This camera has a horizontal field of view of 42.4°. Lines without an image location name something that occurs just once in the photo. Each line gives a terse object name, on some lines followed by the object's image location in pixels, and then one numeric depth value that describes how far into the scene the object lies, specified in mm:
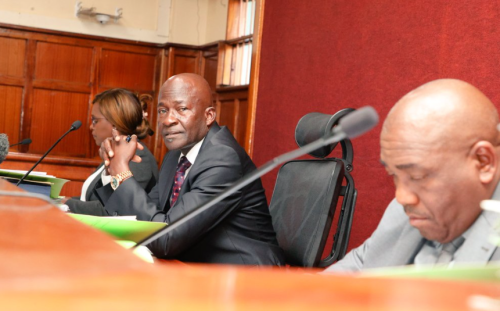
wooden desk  445
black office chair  1970
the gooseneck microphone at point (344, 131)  981
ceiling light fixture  7844
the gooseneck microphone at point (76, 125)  3322
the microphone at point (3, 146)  2664
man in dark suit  2178
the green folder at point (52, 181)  2879
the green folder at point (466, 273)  684
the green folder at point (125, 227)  1700
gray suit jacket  1175
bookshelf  6469
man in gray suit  1199
